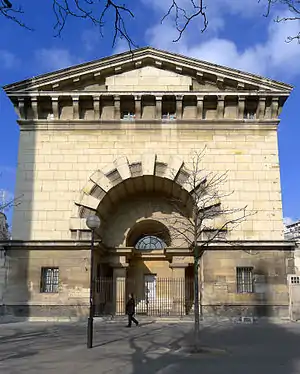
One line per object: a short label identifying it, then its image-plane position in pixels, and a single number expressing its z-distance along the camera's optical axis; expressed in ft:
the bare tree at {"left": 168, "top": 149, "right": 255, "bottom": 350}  74.95
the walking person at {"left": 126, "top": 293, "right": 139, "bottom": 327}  67.05
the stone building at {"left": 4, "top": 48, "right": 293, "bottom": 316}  74.59
